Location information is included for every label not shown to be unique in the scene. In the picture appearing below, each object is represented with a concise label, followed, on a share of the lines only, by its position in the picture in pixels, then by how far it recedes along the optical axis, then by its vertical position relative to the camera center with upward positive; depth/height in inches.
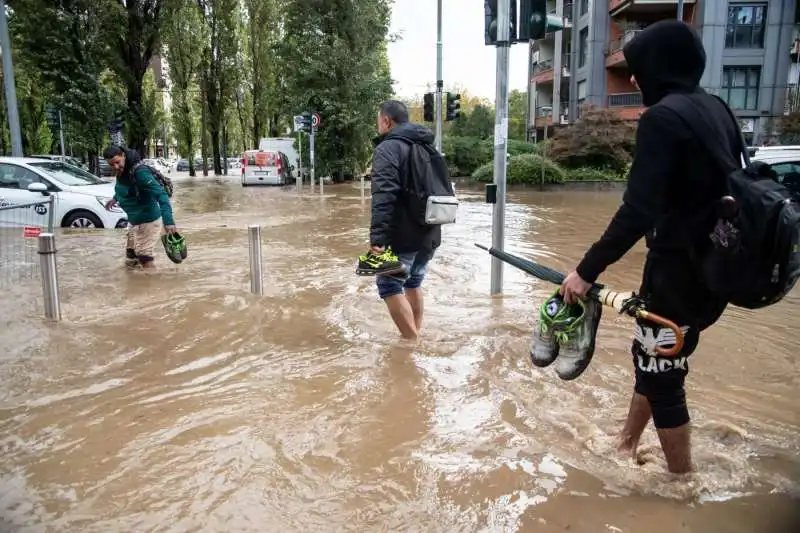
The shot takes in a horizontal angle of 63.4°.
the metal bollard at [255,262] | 272.2 -42.6
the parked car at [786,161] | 401.1 -1.9
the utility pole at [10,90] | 576.7 +66.4
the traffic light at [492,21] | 254.1 +54.6
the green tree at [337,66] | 1151.6 +168.1
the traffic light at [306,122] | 1000.9 +59.7
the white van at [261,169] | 1206.3 -13.3
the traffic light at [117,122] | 885.2 +55.1
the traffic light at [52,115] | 808.9 +59.3
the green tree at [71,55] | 812.0 +138.8
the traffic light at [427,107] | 844.8 +69.8
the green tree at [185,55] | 1438.2 +247.7
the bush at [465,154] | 1273.4 +11.9
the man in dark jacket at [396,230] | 181.3 -20.0
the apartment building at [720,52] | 1163.9 +200.9
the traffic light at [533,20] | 251.1 +53.7
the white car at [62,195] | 462.3 -22.9
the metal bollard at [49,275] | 232.5 -41.0
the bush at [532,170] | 1005.8 -16.1
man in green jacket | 310.2 -18.8
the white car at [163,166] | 2243.6 -12.8
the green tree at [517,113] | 2164.6 +166.8
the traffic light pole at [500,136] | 254.2 +9.8
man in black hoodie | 99.2 -8.1
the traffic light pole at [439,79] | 855.2 +108.9
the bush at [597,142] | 1063.6 +28.1
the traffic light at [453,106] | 906.1 +75.1
